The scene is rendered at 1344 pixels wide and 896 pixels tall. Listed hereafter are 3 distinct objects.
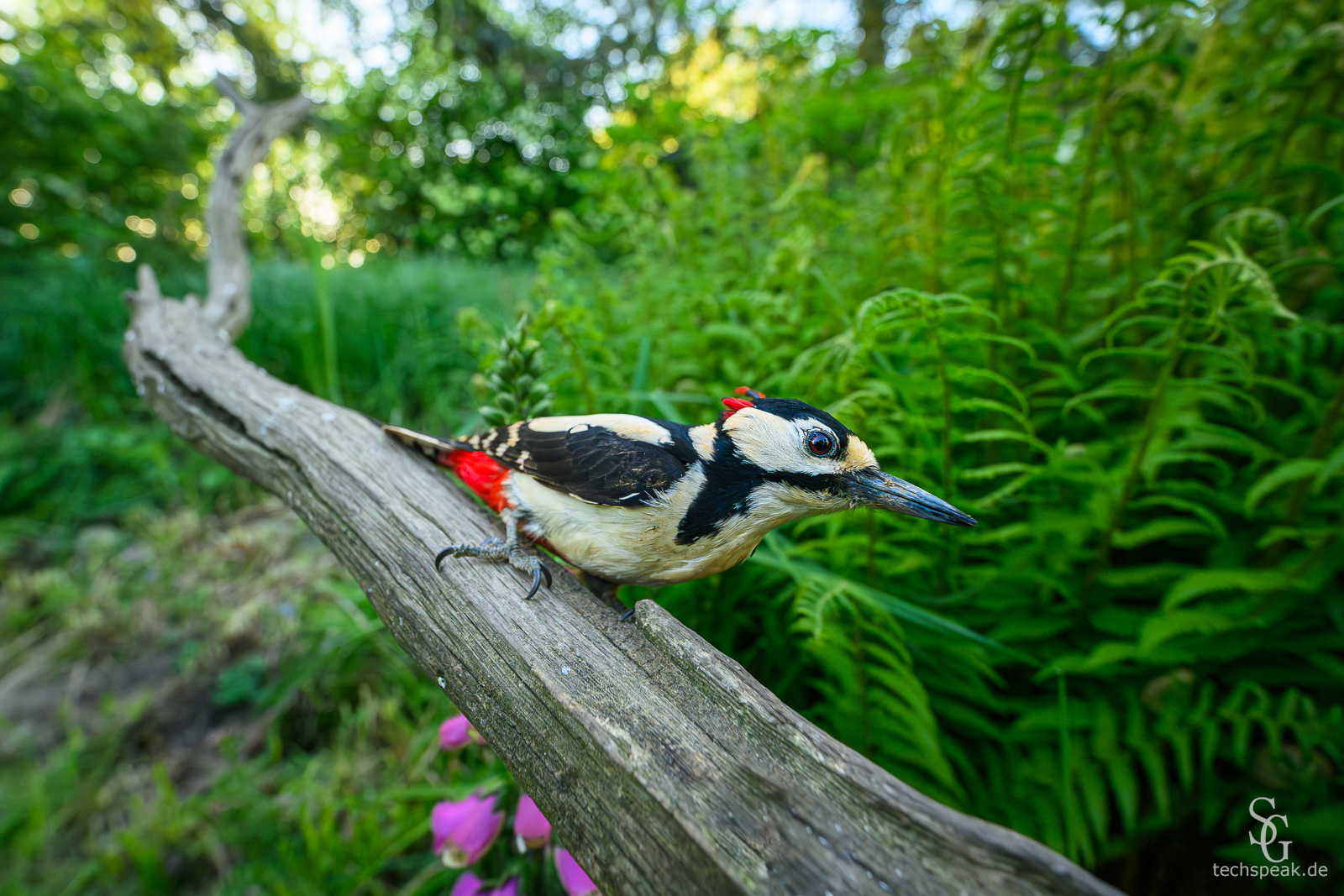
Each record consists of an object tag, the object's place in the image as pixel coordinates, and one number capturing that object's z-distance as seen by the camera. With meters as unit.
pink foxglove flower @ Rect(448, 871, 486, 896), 0.20
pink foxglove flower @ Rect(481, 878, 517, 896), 0.20
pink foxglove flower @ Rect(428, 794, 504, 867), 0.20
